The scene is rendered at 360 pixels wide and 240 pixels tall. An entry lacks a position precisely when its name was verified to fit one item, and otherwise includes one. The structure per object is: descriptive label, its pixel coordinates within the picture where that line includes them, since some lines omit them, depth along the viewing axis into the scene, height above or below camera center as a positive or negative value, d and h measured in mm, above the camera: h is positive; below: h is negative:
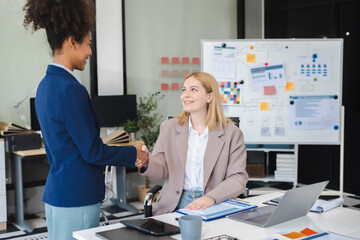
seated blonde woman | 2355 -314
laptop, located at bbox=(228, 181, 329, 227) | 1720 -466
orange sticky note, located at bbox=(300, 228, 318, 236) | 1652 -516
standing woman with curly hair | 1722 -112
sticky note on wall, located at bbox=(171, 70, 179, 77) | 5609 +271
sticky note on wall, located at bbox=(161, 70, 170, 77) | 5531 +268
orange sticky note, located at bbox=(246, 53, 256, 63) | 4660 +379
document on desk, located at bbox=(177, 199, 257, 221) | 1857 -504
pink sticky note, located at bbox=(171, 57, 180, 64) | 5609 +435
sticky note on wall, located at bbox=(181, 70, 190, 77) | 5684 +287
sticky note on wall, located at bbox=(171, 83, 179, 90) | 5602 +107
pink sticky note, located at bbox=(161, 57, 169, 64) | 5523 +430
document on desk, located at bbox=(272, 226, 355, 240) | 1604 -516
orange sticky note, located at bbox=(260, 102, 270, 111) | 4660 -124
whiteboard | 4582 +93
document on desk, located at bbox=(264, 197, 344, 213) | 1970 -504
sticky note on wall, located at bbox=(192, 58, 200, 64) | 5777 +435
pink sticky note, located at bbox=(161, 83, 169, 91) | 5523 +106
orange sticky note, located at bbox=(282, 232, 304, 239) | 1604 -514
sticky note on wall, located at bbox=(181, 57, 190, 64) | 5684 +441
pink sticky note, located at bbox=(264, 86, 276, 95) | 4629 +43
